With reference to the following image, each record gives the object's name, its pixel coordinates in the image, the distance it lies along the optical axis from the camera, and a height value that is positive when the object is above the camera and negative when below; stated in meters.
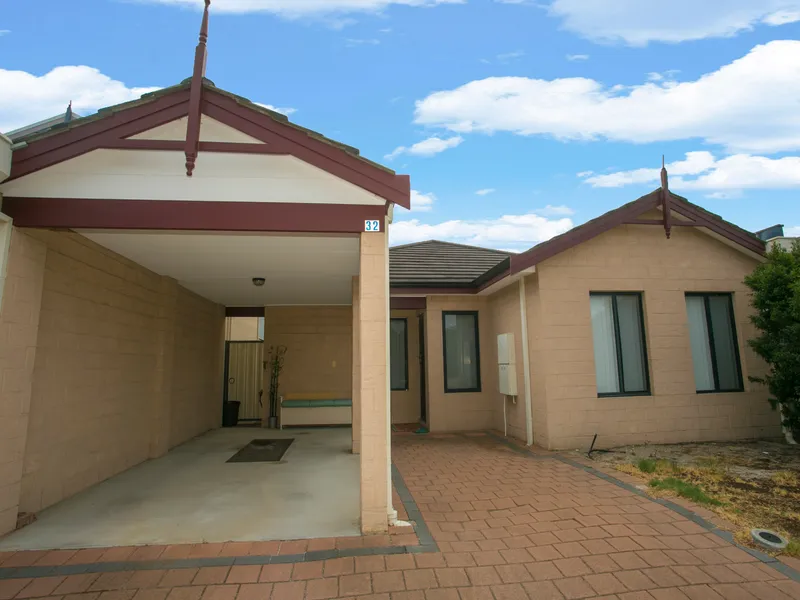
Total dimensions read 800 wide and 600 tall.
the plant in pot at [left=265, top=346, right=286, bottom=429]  9.62 -0.32
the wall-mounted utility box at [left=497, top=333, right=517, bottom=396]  7.13 -0.16
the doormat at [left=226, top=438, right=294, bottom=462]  6.40 -1.54
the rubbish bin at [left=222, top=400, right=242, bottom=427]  10.12 -1.33
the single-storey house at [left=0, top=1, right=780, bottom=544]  3.52 +0.83
